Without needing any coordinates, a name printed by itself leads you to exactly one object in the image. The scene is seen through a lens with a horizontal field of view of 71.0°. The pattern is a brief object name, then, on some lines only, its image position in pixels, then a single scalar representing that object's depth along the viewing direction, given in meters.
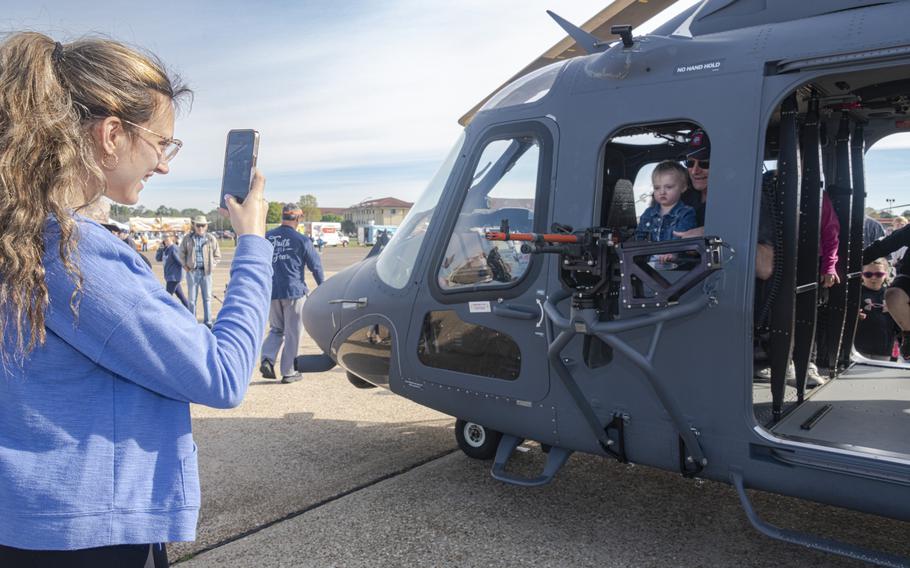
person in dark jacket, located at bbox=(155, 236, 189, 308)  10.84
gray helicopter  2.88
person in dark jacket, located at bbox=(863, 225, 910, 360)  4.24
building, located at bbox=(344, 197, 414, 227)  124.94
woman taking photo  1.12
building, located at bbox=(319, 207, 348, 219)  160.88
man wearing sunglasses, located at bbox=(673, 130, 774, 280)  3.19
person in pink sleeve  4.10
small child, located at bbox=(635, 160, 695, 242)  3.56
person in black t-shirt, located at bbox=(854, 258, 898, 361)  5.22
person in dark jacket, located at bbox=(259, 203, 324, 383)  7.12
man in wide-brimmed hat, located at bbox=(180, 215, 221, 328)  10.38
